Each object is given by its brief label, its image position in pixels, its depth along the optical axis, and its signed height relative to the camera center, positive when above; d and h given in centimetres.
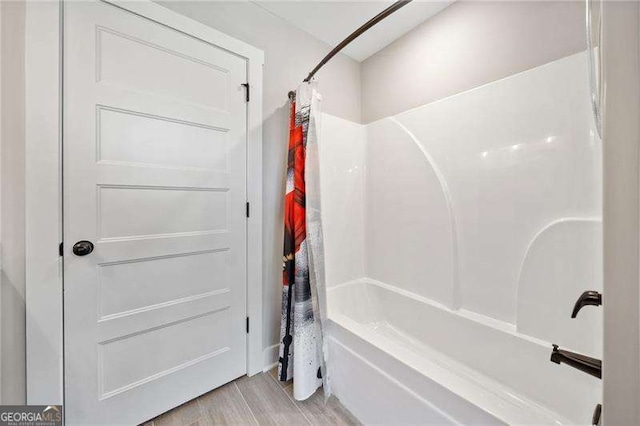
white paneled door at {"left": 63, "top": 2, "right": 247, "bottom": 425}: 117 -3
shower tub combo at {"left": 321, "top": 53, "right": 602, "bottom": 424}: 116 -29
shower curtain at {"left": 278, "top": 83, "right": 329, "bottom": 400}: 150 -31
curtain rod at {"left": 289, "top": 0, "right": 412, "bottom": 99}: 116 +94
